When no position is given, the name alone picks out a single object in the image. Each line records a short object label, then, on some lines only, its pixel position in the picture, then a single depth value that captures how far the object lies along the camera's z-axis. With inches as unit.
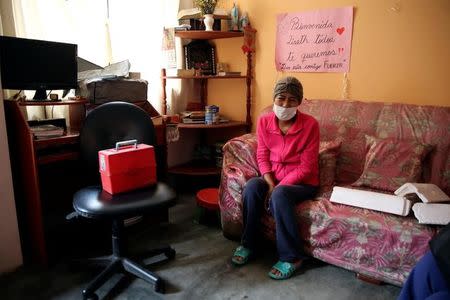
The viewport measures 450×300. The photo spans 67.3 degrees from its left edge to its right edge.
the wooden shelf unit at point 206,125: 105.1
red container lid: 87.4
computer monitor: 64.3
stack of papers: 66.8
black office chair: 56.4
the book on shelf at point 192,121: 107.9
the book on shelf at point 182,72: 105.0
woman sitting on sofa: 68.0
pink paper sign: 92.3
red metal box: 60.3
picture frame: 113.2
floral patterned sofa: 60.2
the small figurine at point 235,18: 107.0
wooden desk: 64.9
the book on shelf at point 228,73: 107.3
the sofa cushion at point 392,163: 72.2
